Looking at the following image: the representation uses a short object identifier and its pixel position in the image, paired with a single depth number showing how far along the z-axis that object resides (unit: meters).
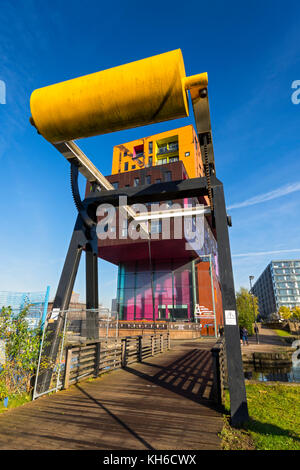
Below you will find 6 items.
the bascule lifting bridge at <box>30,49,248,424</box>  2.71
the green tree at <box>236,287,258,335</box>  31.88
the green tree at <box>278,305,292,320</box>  76.81
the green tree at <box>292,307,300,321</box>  65.06
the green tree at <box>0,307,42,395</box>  5.32
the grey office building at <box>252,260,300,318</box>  103.31
